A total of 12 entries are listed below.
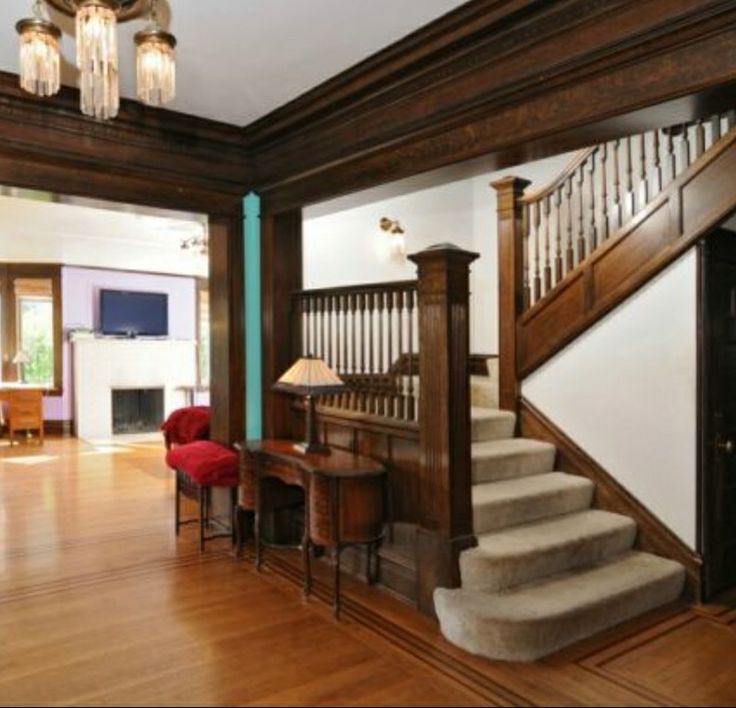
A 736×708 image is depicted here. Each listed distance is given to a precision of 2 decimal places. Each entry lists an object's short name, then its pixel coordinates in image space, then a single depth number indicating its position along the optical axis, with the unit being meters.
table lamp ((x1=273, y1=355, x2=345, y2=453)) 3.61
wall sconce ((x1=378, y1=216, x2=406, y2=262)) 6.83
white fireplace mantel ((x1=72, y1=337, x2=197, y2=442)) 9.75
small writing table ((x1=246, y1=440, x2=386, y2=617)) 3.26
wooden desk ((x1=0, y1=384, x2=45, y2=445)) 8.85
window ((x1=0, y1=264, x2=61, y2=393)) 9.61
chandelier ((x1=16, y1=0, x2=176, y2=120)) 2.06
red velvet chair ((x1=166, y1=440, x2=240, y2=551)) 4.20
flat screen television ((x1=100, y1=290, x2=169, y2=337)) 10.12
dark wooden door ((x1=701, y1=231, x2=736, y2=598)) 3.57
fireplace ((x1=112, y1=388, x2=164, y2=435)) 10.27
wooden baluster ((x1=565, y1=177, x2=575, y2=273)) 4.48
